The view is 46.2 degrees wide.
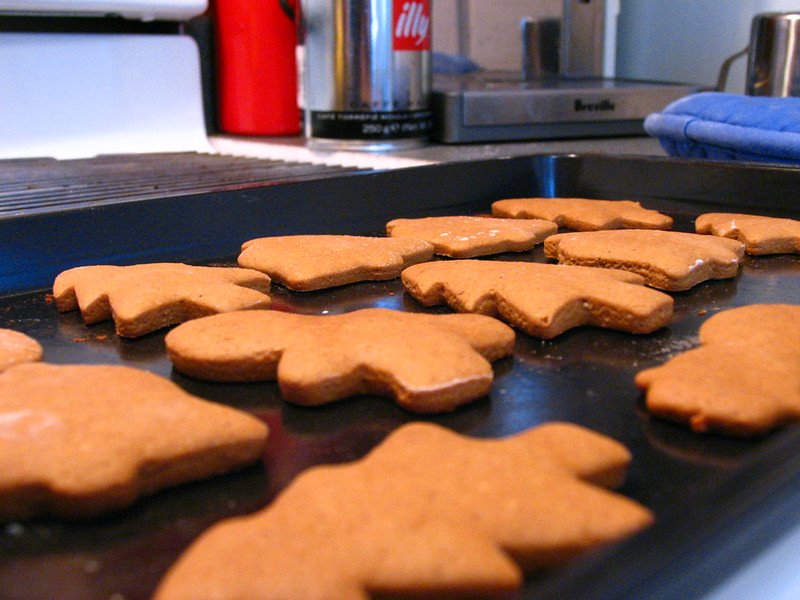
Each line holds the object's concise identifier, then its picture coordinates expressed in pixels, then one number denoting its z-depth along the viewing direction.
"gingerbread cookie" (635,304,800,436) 0.24
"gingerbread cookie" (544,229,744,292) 0.36
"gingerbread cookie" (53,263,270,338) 0.32
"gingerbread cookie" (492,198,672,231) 0.44
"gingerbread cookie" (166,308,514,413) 0.26
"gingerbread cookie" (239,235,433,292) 0.36
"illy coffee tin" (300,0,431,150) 0.59
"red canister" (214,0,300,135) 0.67
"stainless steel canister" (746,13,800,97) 0.66
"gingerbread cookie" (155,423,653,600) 0.17
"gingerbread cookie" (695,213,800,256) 0.40
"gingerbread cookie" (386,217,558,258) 0.40
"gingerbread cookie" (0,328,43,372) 0.28
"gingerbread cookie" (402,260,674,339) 0.31
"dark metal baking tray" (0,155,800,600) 0.18
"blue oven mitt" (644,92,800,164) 0.49
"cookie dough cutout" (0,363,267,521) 0.21
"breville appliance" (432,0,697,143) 0.64
